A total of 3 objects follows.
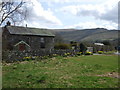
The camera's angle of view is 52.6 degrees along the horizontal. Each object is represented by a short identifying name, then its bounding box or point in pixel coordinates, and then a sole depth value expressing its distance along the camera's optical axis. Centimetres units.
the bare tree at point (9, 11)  1508
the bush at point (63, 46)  3505
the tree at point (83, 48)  2710
